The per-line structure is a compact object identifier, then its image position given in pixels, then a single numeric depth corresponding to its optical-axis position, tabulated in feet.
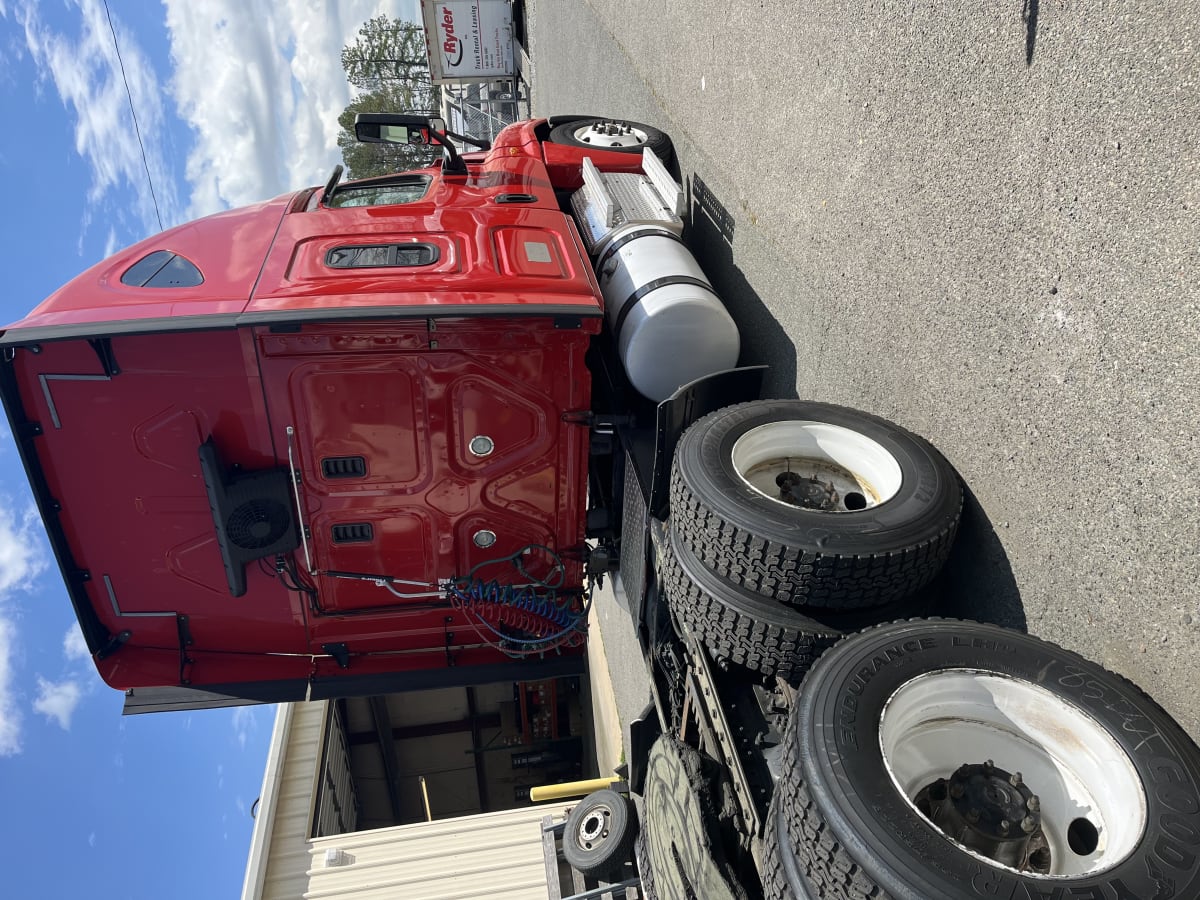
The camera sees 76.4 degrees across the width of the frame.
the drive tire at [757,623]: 7.85
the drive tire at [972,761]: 4.95
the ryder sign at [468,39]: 51.96
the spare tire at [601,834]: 13.28
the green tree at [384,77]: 96.48
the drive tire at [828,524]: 7.60
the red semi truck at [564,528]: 5.95
